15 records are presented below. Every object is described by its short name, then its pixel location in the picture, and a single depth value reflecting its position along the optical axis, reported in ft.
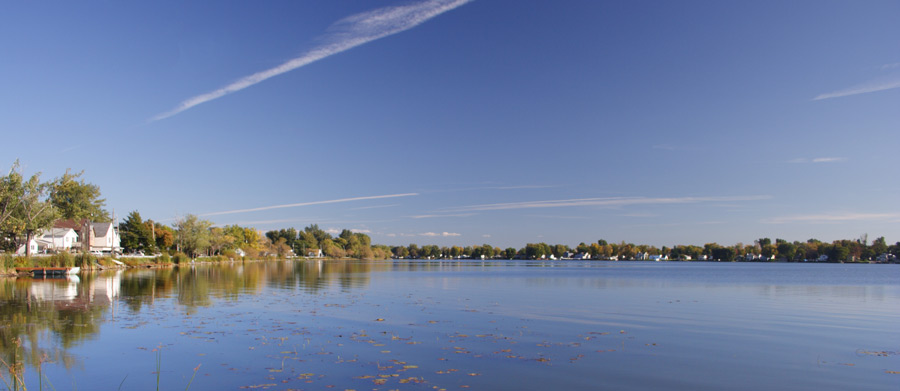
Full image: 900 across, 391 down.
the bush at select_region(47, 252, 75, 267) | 166.50
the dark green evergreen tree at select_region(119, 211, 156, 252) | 287.69
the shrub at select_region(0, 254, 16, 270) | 147.54
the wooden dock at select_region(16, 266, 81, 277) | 153.34
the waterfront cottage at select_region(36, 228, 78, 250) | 276.21
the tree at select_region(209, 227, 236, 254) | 374.16
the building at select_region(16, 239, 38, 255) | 250.98
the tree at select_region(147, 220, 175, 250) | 314.96
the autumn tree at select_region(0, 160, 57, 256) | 160.86
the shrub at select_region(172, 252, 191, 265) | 262.71
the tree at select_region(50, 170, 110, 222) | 287.28
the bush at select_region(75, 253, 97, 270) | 182.78
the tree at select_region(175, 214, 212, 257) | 316.81
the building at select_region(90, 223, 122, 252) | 310.04
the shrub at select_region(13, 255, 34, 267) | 160.59
